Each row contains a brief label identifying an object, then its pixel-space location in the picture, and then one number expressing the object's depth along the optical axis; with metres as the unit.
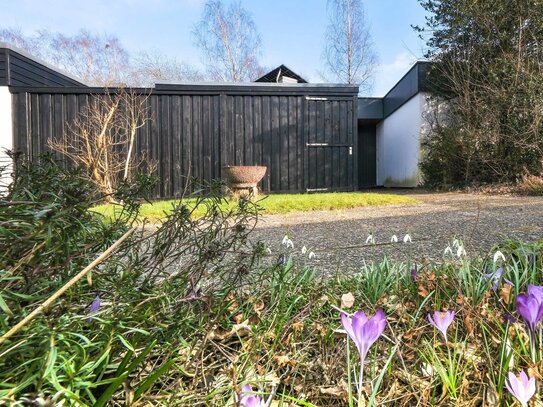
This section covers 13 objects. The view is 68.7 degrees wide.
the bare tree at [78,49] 19.73
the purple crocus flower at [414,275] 1.08
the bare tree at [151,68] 19.66
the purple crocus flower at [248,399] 0.52
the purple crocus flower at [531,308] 0.64
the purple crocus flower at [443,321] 0.71
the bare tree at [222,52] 21.02
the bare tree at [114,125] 7.76
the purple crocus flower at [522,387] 0.56
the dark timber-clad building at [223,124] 8.47
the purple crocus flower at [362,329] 0.58
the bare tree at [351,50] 19.89
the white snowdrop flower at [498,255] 1.10
